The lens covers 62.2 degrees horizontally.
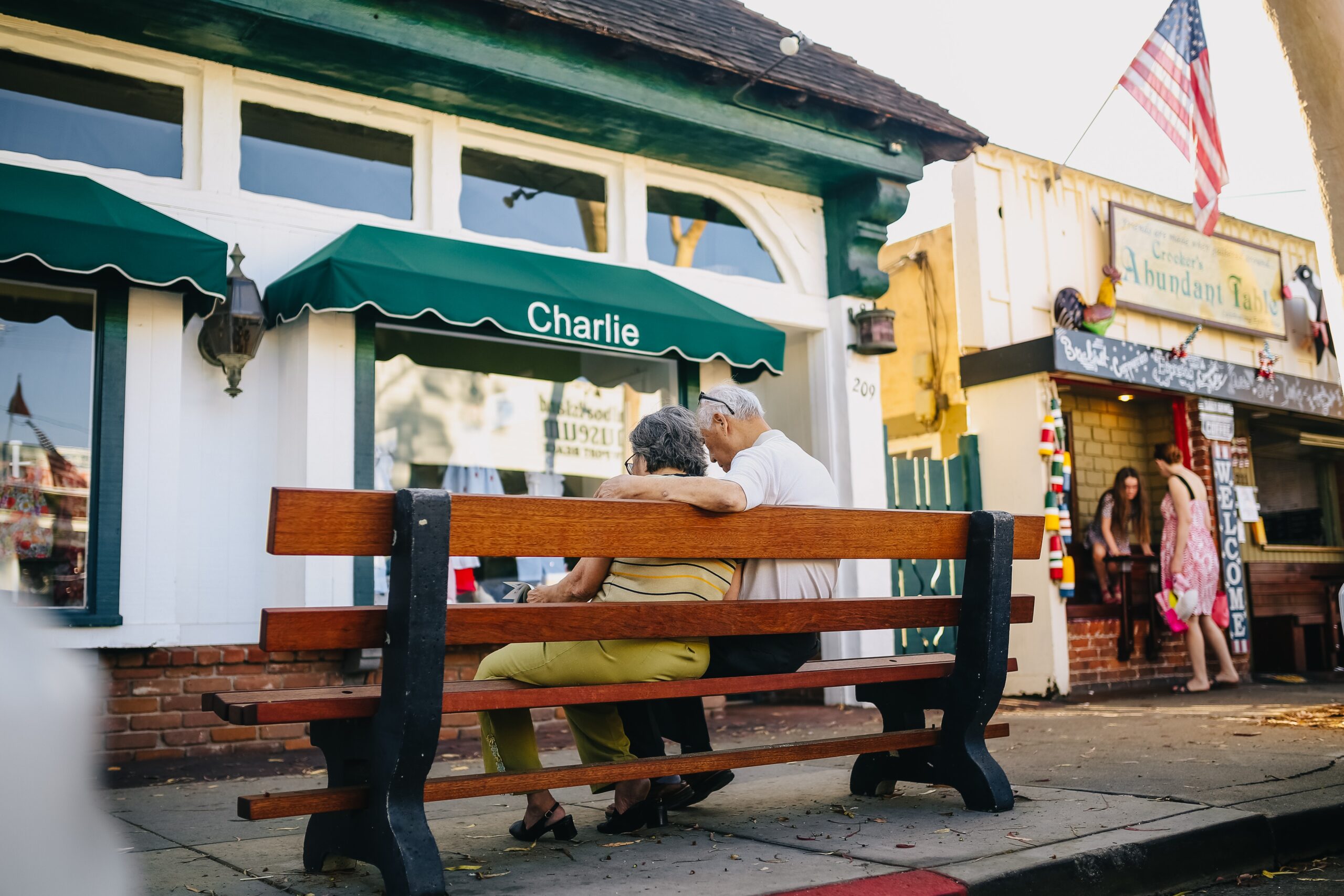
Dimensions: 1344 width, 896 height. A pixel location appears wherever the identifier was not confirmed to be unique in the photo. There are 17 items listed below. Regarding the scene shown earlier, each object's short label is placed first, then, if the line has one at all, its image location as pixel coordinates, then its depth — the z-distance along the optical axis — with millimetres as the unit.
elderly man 3463
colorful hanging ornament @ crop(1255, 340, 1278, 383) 11953
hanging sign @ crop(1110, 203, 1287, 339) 11453
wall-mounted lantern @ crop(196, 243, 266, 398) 6465
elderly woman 3455
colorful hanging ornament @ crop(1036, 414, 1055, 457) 9836
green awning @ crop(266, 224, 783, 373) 6473
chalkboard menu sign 10016
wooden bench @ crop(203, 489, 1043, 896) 2818
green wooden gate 9680
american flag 10055
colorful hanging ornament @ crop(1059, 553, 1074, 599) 9766
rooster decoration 10766
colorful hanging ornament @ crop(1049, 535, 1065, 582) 9750
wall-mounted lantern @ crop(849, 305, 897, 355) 9062
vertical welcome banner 11500
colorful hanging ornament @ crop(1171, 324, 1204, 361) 10969
